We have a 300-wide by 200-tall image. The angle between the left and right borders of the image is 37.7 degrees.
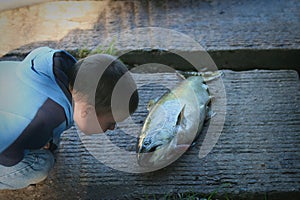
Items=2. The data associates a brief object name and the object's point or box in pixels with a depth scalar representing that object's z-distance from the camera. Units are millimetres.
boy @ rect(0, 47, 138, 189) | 2062
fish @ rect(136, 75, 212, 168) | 2510
